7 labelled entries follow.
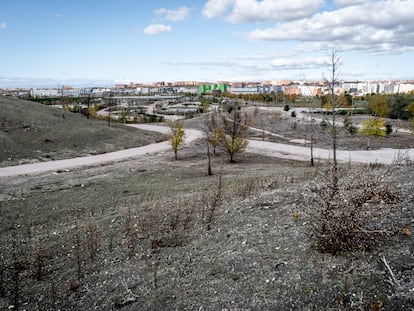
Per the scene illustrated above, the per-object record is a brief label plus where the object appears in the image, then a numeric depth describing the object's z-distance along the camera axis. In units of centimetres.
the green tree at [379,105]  5512
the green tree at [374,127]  3644
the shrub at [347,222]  613
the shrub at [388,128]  4551
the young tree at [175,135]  3291
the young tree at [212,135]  3016
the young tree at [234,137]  2980
